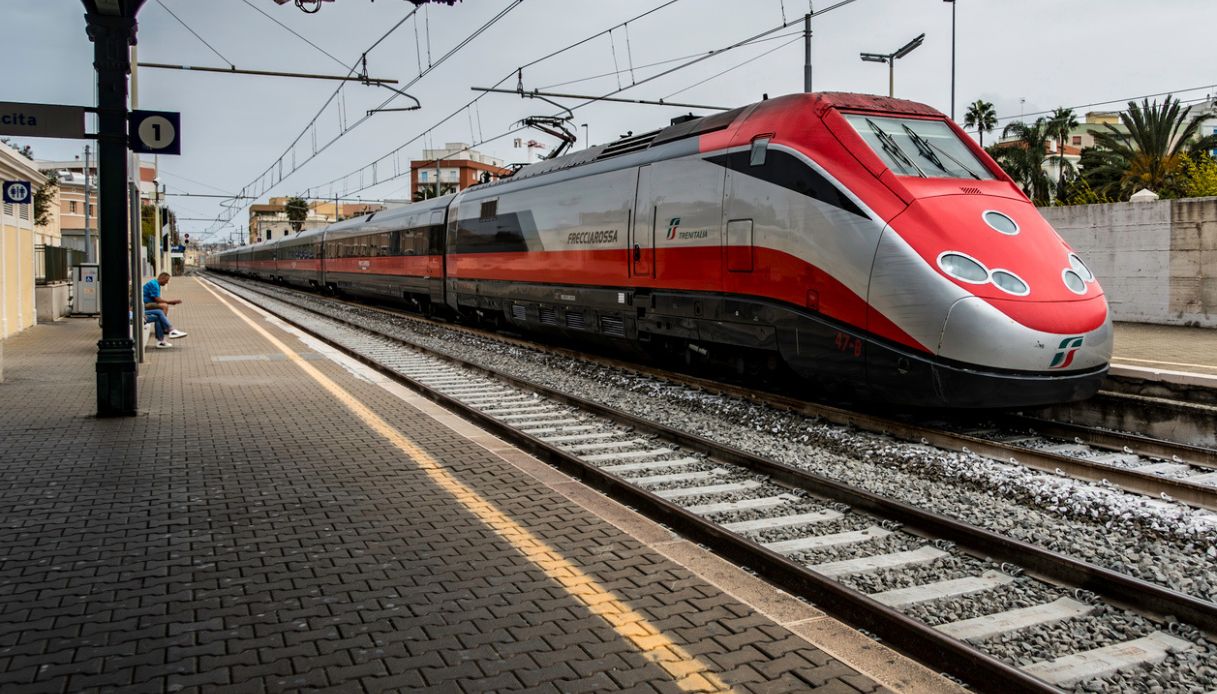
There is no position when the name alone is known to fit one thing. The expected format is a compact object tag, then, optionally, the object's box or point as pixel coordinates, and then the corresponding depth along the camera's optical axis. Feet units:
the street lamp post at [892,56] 75.06
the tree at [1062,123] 205.46
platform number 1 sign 30.01
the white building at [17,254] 57.62
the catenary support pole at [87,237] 87.30
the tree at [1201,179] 65.46
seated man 53.78
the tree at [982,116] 239.91
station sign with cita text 27.32
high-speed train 24.63
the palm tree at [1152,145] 130.21
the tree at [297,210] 292.20
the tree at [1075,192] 79.66
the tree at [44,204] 90.83
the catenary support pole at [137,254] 44.01
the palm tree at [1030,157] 181.78
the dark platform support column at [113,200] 28.63
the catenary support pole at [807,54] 55.57
